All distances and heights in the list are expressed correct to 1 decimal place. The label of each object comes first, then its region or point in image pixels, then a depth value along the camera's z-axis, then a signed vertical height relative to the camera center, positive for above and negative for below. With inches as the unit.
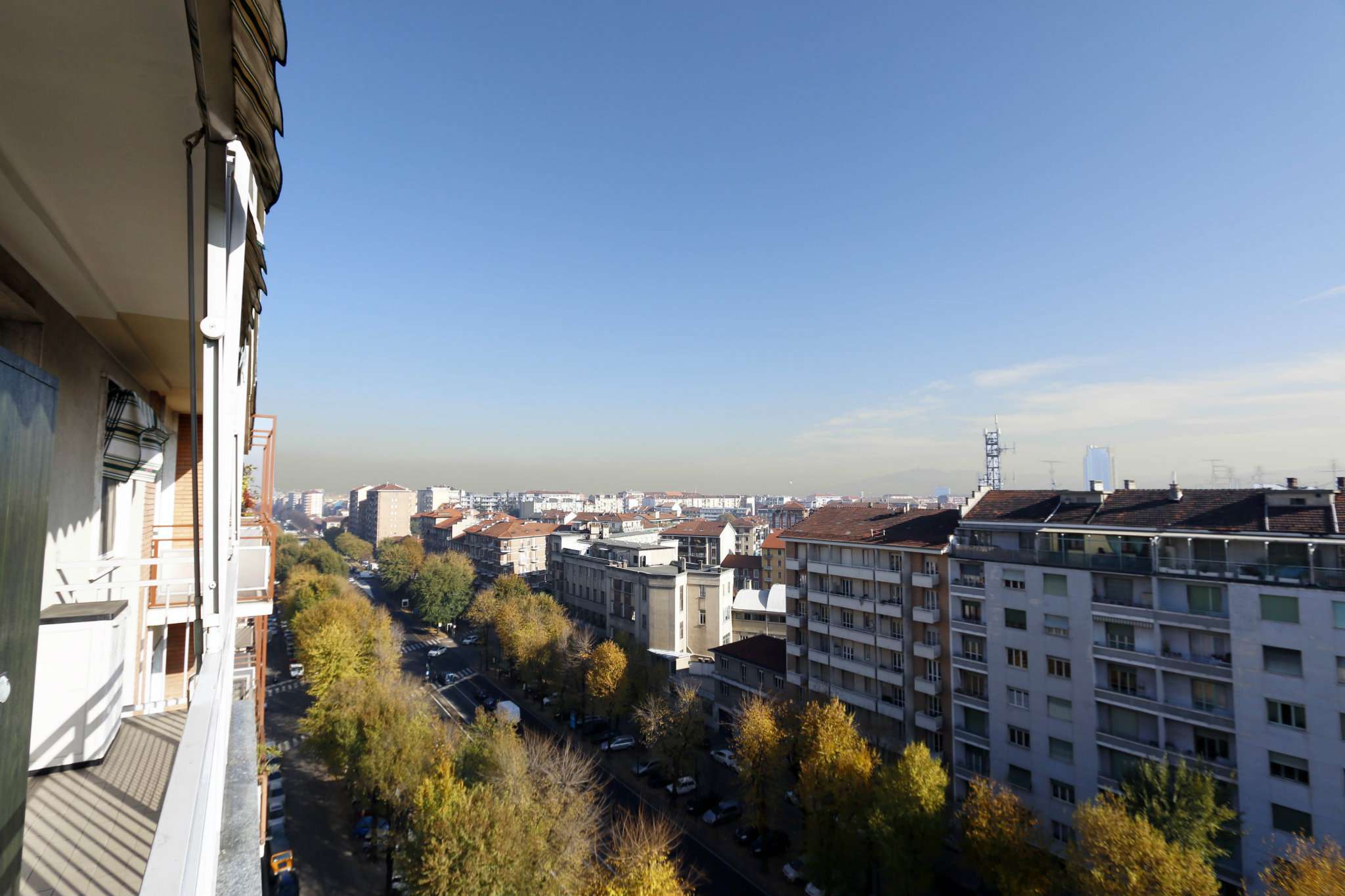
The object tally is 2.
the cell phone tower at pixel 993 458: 2522.1 +43.3
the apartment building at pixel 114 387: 64.2 +20.2
